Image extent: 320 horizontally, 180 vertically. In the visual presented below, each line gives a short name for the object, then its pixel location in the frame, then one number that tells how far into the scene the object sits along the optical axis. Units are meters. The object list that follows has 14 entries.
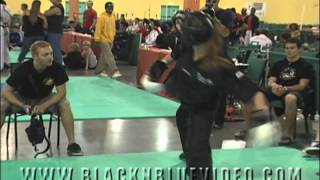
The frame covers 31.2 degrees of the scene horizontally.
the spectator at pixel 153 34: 9.57
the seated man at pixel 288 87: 3.50
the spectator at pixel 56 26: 5.56
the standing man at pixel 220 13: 3.89
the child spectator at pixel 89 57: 10.09
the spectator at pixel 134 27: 11.45
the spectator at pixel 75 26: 10.21
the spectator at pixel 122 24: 11.52
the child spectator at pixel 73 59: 10.14
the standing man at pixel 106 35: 8.92
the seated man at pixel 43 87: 3.89
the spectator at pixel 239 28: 5.97
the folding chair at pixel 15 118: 3.83
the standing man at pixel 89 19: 9.51
